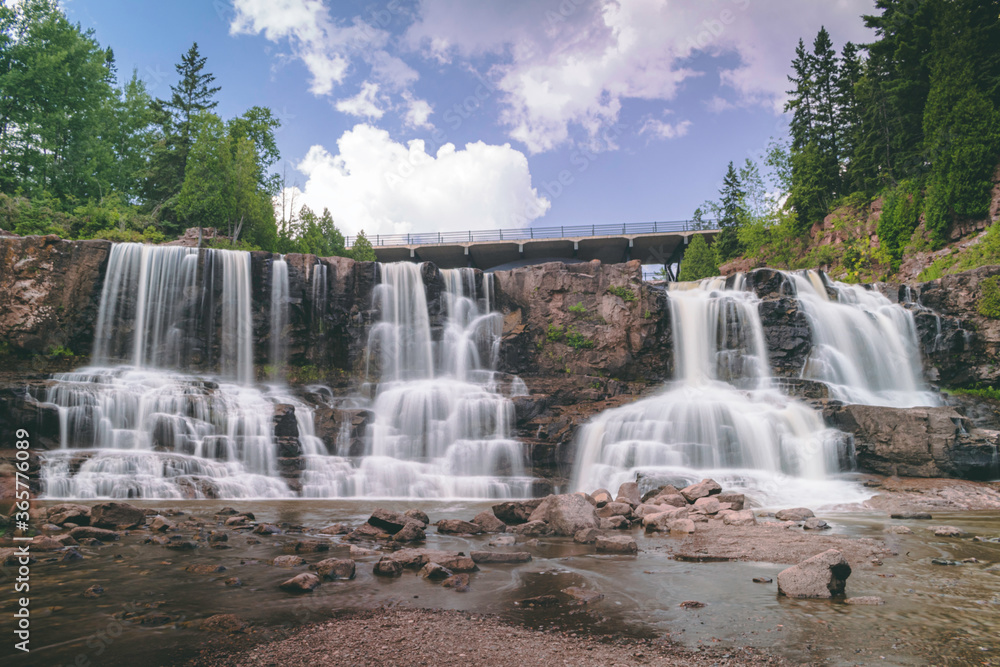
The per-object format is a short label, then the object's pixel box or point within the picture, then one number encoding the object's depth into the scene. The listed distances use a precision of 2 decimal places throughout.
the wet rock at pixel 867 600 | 5.82
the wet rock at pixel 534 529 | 10.85
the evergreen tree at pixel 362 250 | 44.62
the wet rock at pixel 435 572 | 7.10
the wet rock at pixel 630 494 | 13.71
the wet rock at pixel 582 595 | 6.15
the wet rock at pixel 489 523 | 11.20
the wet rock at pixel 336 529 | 10.48
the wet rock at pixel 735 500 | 12.42
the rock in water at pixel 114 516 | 10.07
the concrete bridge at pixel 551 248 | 51.47
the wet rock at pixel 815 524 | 11.07
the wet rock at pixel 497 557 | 8.18
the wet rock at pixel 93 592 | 6.02
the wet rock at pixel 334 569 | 6.96
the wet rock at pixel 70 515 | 10.21
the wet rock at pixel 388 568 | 7.24
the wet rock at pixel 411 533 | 9.78
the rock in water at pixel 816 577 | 6.07
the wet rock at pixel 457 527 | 10.91
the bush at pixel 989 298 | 24.42
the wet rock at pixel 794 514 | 12.19
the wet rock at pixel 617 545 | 8.99
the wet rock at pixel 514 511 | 12.01
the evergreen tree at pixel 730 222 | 47.00
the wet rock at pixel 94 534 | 9.12
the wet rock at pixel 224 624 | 5.00
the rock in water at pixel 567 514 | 10.70
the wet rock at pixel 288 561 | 7.69
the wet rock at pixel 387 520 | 10.41
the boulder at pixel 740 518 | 10.93
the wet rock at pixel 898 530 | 10.50
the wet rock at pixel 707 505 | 12.36
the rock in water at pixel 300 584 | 6.36
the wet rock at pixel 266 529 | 10.23
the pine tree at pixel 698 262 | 43.94
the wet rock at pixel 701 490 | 13.67
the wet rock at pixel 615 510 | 12.48
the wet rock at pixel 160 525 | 10.00
